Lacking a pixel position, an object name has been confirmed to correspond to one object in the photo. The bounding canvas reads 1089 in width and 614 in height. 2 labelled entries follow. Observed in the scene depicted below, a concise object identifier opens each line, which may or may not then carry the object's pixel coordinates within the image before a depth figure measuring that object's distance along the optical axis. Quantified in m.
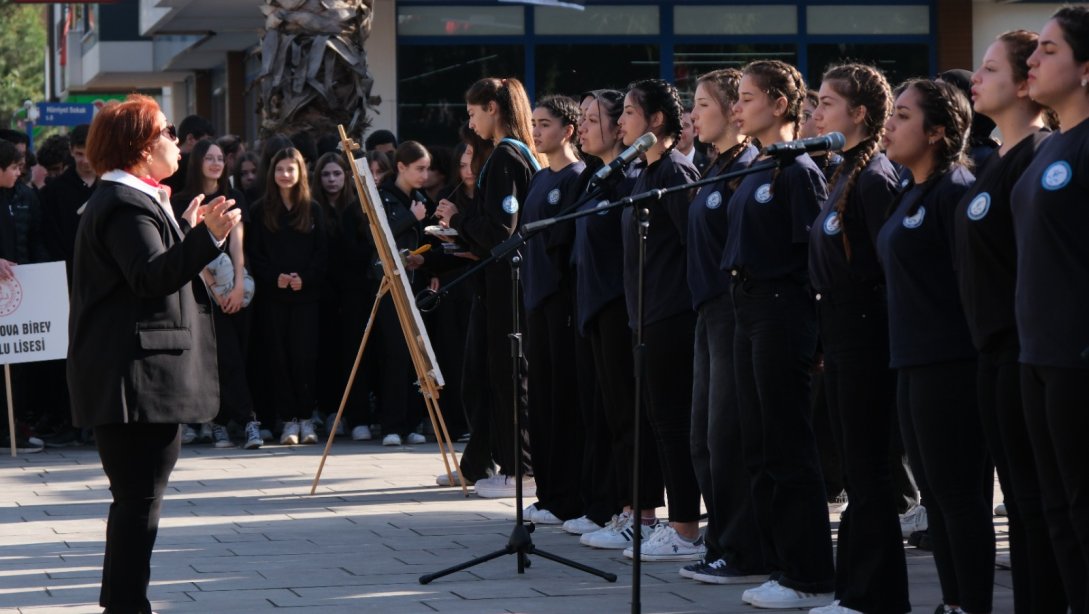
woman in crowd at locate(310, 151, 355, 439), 12.94
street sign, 34.06
